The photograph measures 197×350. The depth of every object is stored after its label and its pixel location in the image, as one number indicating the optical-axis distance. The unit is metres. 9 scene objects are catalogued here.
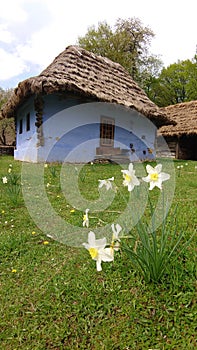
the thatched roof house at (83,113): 7.29
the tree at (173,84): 24.38
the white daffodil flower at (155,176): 1.17
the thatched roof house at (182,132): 12.13
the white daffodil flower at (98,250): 0.95
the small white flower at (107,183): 1.32
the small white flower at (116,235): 1.04
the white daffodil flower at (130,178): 1.15
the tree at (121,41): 19.69
